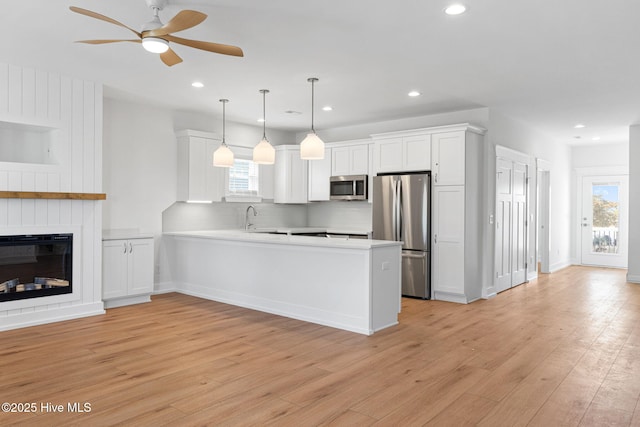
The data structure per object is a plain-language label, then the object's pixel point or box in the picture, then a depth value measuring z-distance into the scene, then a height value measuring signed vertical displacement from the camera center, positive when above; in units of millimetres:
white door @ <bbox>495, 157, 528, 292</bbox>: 6715 -83
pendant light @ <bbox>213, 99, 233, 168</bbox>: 5656 +763
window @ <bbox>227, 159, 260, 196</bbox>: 7352 +658
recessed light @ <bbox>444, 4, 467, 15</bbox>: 3172 +1515
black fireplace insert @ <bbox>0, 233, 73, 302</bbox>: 4578 -529
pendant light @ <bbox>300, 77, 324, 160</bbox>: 4812 +757
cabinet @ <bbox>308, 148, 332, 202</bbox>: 7738 +705
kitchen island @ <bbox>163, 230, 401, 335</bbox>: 4480 -677
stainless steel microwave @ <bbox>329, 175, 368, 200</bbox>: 7219 +505
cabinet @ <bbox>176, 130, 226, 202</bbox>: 6582 +752
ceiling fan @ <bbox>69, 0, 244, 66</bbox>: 2707 +1208
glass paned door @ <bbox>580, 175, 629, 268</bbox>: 9555 -37
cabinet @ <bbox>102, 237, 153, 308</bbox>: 5422 -688
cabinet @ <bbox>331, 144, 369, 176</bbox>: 7203 +963
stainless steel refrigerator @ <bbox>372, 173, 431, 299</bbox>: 6160 -61
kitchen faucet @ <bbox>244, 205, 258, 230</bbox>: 7651 -17
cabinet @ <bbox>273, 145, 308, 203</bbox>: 7902 +739
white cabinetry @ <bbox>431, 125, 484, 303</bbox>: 5969 +38
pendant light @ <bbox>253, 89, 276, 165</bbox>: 5246 +751
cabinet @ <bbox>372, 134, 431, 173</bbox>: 6258 +965
